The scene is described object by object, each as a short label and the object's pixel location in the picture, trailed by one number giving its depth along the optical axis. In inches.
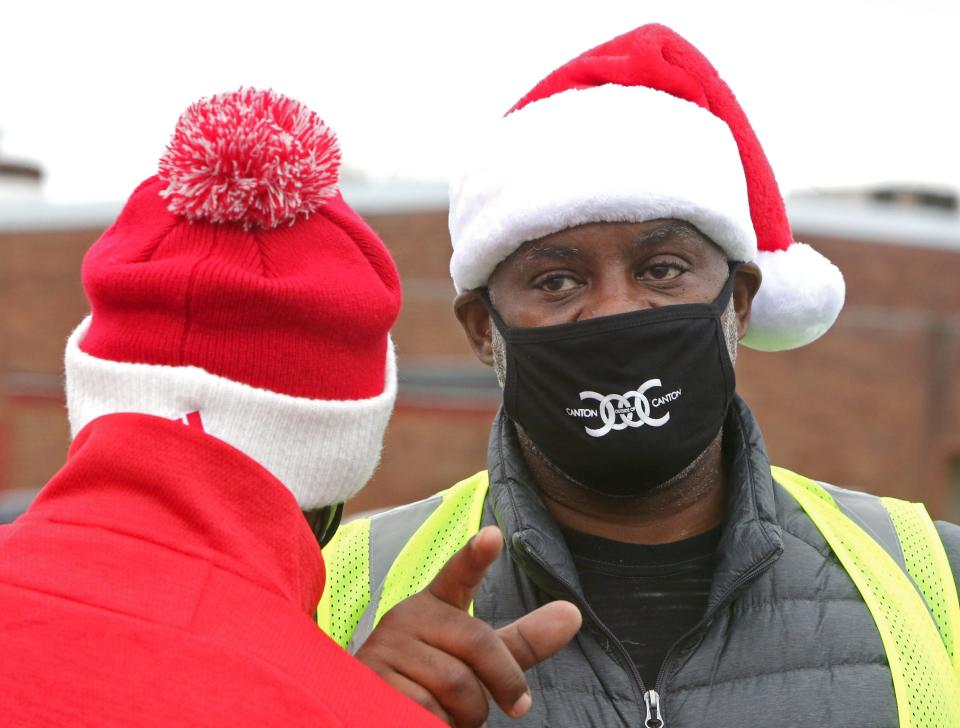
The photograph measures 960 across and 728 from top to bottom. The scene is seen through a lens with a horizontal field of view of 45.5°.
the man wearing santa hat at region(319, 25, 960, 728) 89.7
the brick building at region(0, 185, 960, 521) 890.7
